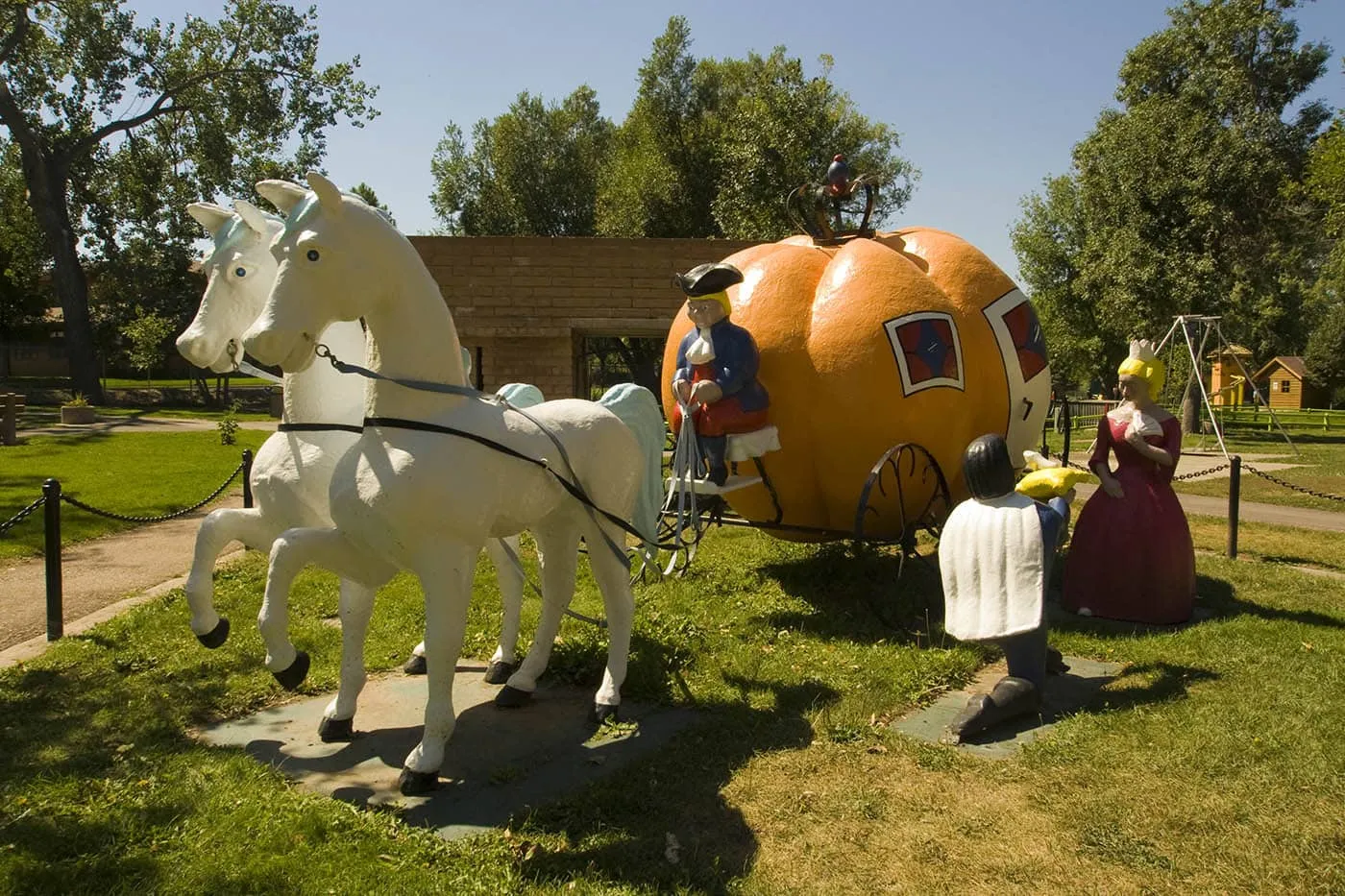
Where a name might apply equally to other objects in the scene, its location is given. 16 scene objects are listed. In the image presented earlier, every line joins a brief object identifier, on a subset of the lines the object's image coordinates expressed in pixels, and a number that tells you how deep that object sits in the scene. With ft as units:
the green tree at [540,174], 126.21
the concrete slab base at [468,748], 12.95
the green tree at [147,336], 89.81
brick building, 49.26
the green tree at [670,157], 105.40
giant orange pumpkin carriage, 21.01
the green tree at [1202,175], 74.33
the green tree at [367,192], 157.28
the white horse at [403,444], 12.05
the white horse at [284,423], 14.46
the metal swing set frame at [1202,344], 60.64
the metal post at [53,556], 21.33
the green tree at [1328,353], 137.90
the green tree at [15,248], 116.88
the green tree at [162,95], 99.09
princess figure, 21.29
